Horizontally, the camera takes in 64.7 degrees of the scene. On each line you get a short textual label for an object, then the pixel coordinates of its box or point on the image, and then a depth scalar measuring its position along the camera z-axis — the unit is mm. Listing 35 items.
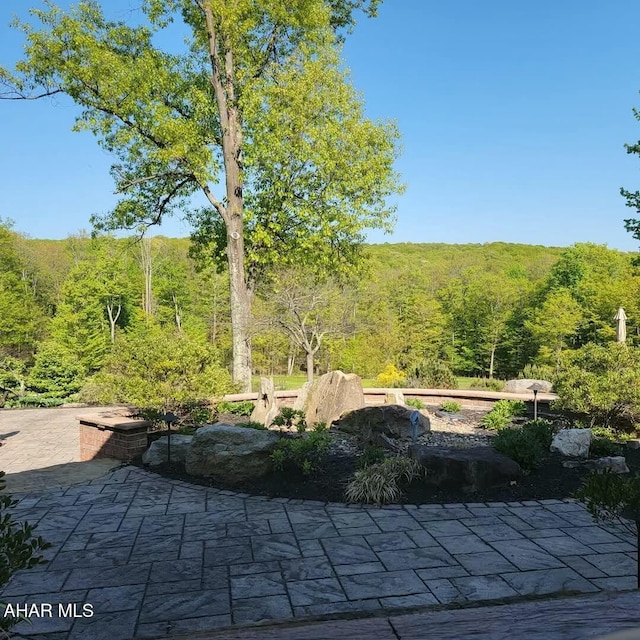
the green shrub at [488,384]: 20261
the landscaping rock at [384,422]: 8078
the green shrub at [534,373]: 17664
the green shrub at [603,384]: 7348
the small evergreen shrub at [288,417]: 7301
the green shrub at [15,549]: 1892
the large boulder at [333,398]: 9008
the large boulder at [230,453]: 5820
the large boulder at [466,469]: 5418
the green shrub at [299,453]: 5817
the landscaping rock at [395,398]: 9891
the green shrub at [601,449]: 6574
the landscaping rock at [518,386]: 12422
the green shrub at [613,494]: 2910
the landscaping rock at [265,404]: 8859
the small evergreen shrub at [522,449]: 5836
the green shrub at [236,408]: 9777
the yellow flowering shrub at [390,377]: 19997
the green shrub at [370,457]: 5727
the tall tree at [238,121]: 12789
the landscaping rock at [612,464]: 5921
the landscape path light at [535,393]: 8690
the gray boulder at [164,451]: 6590
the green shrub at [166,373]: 7703
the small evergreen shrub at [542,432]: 6734
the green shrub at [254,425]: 7289
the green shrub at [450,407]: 10602
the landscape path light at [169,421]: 6391
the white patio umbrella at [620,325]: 11172
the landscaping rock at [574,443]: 6496
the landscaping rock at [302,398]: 9453
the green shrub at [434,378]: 14641
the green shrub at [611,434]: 7387
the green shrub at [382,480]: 5188
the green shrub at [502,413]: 8969
